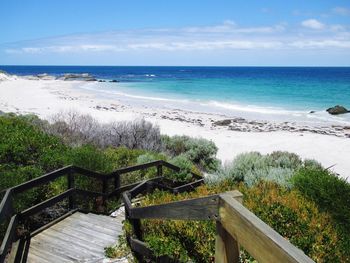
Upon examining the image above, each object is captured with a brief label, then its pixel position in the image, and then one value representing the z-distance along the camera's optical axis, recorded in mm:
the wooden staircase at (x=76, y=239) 5453
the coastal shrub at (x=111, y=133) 14375
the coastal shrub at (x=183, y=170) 10751
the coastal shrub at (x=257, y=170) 8691
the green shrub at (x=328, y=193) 6023
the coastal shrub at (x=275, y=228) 4281
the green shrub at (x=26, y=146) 9013
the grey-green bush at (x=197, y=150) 14657
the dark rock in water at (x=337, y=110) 34700
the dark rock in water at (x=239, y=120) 27631
